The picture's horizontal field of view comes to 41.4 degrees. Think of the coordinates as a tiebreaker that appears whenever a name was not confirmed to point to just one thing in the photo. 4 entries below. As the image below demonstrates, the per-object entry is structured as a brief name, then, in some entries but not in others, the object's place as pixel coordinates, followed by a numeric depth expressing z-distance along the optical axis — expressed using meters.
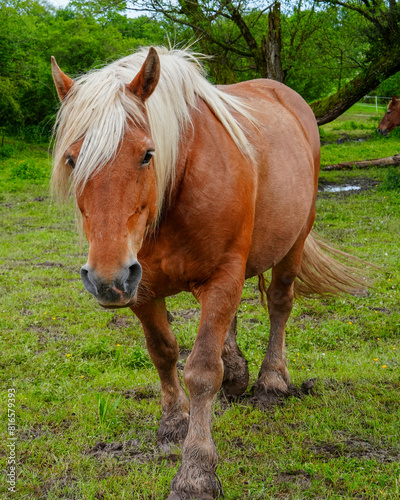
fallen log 14.80
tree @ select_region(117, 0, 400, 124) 11.00
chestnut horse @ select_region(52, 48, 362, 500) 2.12
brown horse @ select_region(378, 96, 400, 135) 16.23
